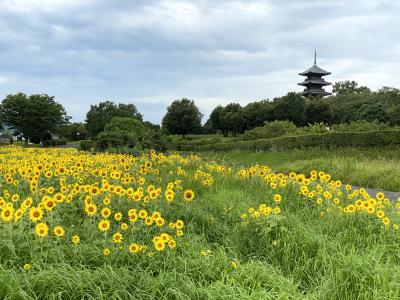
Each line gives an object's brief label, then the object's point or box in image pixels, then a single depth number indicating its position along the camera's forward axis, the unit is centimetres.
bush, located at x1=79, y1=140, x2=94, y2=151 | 2839
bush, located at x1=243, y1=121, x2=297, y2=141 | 3775
